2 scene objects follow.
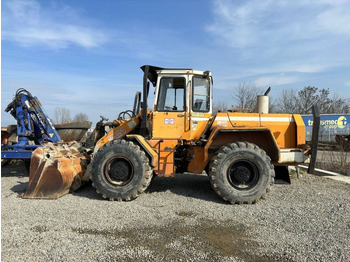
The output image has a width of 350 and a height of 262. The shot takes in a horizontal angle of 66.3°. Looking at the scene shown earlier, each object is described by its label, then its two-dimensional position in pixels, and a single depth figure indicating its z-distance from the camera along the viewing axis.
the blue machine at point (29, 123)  8.85
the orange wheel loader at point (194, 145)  5.71
